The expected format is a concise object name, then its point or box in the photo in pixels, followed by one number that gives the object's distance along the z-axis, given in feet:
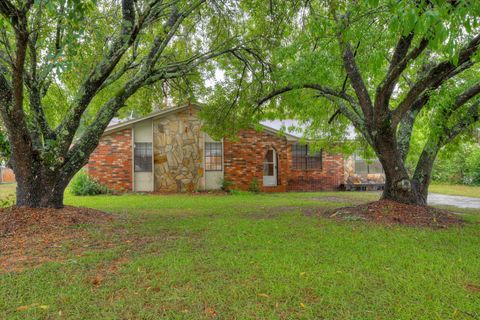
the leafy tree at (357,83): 19.31
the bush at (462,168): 64.64
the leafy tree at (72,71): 17.90
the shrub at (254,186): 51.95
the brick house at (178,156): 48.80
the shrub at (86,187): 46.57
